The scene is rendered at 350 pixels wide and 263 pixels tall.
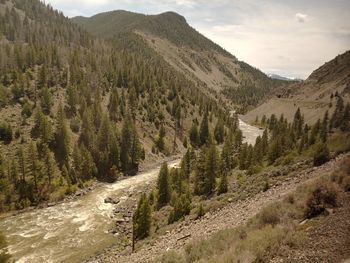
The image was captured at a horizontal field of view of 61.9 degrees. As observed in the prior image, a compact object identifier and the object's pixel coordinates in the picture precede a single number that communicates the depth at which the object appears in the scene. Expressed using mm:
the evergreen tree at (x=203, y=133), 115750
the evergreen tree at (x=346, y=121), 86725
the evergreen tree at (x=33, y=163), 59875
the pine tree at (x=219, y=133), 118875
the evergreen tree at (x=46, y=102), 85875
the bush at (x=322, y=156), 32500
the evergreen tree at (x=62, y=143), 72375
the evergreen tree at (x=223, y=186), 42562
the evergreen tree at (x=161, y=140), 99125
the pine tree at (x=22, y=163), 60125
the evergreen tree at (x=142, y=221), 39375
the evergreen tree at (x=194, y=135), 115375
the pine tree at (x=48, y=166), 63906
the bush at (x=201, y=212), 32719
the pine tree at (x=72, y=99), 92938
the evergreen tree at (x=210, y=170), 49719
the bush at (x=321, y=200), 19062
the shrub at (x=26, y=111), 80125
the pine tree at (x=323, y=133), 65075
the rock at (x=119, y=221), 50056
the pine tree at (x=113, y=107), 99925
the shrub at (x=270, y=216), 20469
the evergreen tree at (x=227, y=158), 64750
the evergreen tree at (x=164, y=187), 51969
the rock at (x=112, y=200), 59025
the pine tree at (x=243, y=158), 59238
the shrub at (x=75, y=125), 84062
